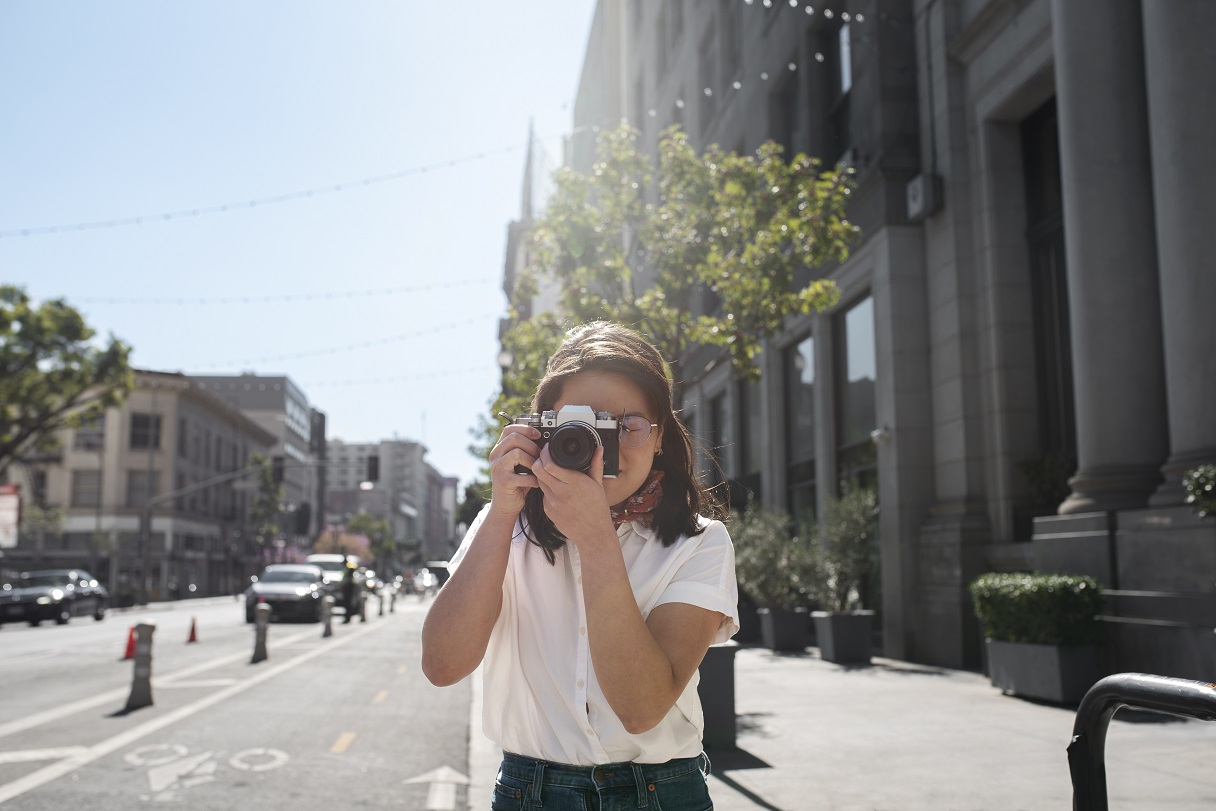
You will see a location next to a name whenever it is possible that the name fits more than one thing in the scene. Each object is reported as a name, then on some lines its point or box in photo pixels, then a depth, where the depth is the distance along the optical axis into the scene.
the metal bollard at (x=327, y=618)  24.84
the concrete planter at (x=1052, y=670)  10.42
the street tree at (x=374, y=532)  144.88
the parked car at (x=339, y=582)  34.51
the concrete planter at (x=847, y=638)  16.39
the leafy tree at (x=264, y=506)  93.00
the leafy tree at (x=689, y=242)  11.95
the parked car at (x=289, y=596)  30.30
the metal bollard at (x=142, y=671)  11.80
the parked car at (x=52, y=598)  32.62
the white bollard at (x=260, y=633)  17.88
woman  2.07
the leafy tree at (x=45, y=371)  38.25
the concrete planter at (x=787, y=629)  18.69
